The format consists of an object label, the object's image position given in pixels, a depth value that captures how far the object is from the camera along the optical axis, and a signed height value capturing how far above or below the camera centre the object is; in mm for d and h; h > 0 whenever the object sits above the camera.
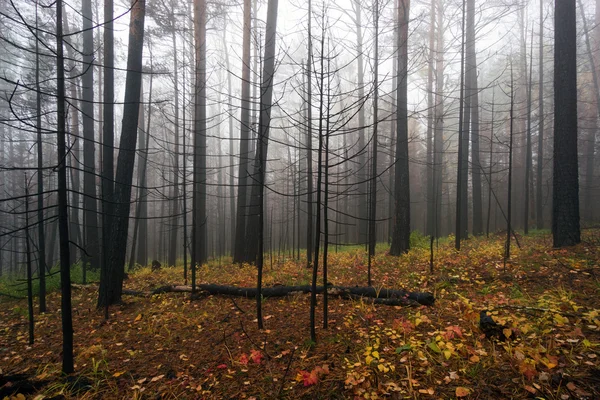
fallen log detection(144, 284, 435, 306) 4734 -1796
